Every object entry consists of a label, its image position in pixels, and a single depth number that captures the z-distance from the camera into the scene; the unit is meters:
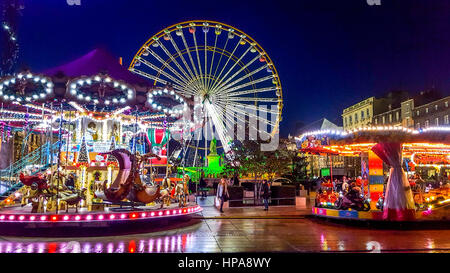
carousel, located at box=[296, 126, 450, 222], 10.93
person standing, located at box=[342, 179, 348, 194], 16.12
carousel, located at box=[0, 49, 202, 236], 9.99
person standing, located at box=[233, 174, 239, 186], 20.43
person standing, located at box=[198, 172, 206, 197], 23.66
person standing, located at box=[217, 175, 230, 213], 14.58
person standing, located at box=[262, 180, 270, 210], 15.08
